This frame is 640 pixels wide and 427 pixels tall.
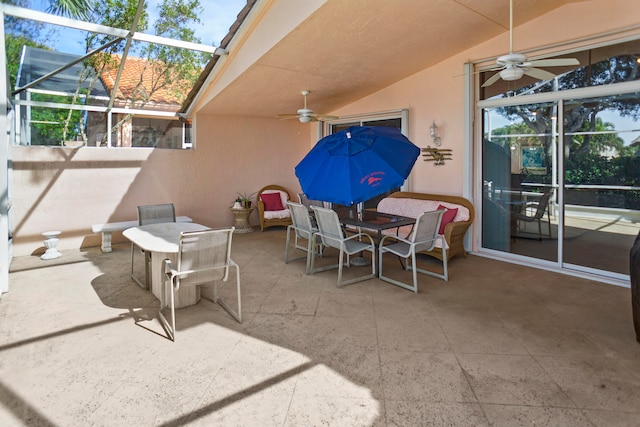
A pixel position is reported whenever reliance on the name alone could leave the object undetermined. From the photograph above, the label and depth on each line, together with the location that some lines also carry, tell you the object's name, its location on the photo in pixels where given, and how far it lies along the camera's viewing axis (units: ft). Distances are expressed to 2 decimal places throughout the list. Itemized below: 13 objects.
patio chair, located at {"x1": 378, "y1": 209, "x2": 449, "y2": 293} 13.21
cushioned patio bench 16.60
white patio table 11.20
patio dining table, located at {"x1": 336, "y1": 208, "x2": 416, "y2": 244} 14.38
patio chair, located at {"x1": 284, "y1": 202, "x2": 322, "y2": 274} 15.55
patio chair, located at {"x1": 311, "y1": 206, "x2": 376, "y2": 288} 13.76
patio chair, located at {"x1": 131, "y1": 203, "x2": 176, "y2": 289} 15.80
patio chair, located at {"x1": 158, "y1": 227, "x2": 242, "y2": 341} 10.05
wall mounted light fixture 19.74
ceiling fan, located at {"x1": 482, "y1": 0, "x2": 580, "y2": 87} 11.12
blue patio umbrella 13.05
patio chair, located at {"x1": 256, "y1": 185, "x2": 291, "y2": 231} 24.97
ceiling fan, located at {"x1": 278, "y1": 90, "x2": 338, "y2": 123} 19.55
